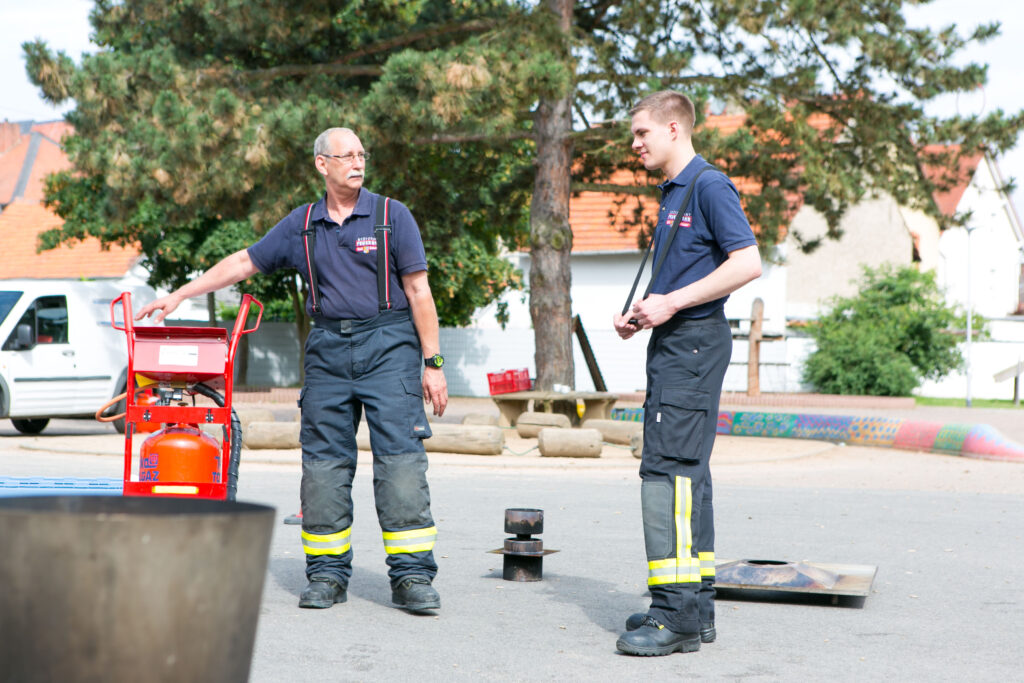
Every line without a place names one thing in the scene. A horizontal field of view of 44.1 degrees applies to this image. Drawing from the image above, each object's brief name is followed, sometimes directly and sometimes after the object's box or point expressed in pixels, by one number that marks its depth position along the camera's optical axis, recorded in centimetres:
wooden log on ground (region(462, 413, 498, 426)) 1547
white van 1561
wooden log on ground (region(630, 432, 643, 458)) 1336
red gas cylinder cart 559
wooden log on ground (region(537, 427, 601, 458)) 1307
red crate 1666
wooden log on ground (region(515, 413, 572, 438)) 1488
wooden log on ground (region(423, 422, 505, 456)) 1284
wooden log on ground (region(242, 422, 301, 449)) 1329
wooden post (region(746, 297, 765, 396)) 2756
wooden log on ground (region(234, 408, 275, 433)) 1512
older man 534
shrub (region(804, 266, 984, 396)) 2928
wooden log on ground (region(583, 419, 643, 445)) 1468
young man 459
